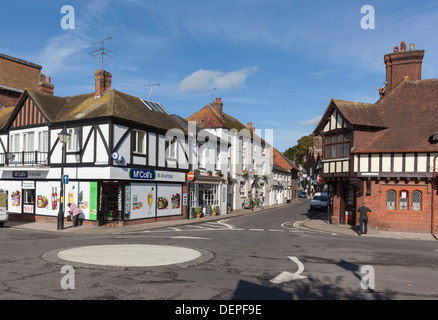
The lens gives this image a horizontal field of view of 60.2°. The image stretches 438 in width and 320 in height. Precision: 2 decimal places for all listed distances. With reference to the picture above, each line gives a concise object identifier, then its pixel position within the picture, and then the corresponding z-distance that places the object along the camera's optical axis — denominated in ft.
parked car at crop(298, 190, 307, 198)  276.41
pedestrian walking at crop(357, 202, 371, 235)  66.85
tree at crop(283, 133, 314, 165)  349.41
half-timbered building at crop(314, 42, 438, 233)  70.49
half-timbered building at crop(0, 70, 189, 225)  72.95
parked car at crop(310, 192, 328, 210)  124.16
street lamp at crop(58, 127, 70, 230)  64.80
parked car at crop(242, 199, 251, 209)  133.49
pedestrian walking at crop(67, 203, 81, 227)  70.54
